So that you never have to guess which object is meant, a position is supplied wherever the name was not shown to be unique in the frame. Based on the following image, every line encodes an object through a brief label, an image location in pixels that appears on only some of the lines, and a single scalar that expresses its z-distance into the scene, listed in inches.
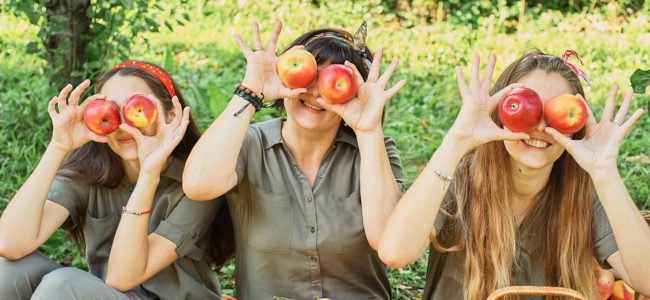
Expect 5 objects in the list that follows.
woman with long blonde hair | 89.9
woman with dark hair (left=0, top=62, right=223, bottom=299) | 99.6
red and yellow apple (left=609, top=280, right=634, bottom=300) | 117.4
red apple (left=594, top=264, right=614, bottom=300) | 113.3
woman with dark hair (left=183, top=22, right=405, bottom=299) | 97.0
